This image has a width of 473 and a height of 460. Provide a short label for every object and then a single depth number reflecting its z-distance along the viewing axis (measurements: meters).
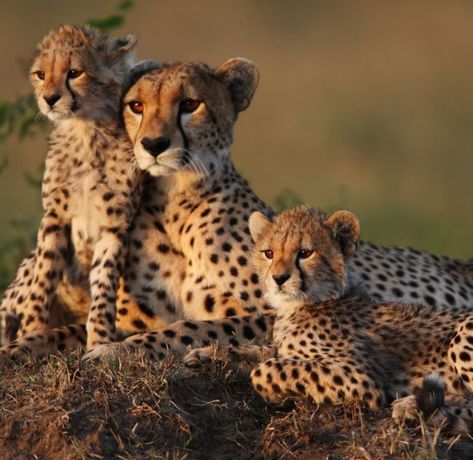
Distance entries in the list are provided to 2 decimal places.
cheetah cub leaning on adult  11.63
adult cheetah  11.41
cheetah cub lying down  9.65
